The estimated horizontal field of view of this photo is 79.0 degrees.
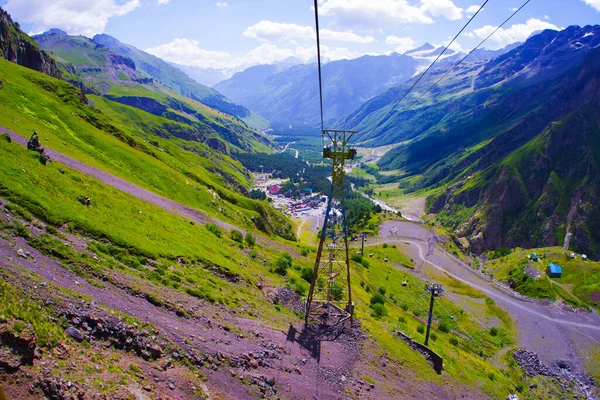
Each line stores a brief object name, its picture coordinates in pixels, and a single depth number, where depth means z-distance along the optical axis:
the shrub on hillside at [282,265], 55.70
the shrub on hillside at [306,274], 58.59
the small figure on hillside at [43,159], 43.94
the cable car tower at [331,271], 37.94
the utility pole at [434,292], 57.34
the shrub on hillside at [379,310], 56.31
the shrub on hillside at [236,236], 63.66
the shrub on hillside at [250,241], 64.38
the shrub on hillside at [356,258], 104.56
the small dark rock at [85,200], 38.38
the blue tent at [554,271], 127.69
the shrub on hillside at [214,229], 60.42
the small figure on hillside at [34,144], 45.38
